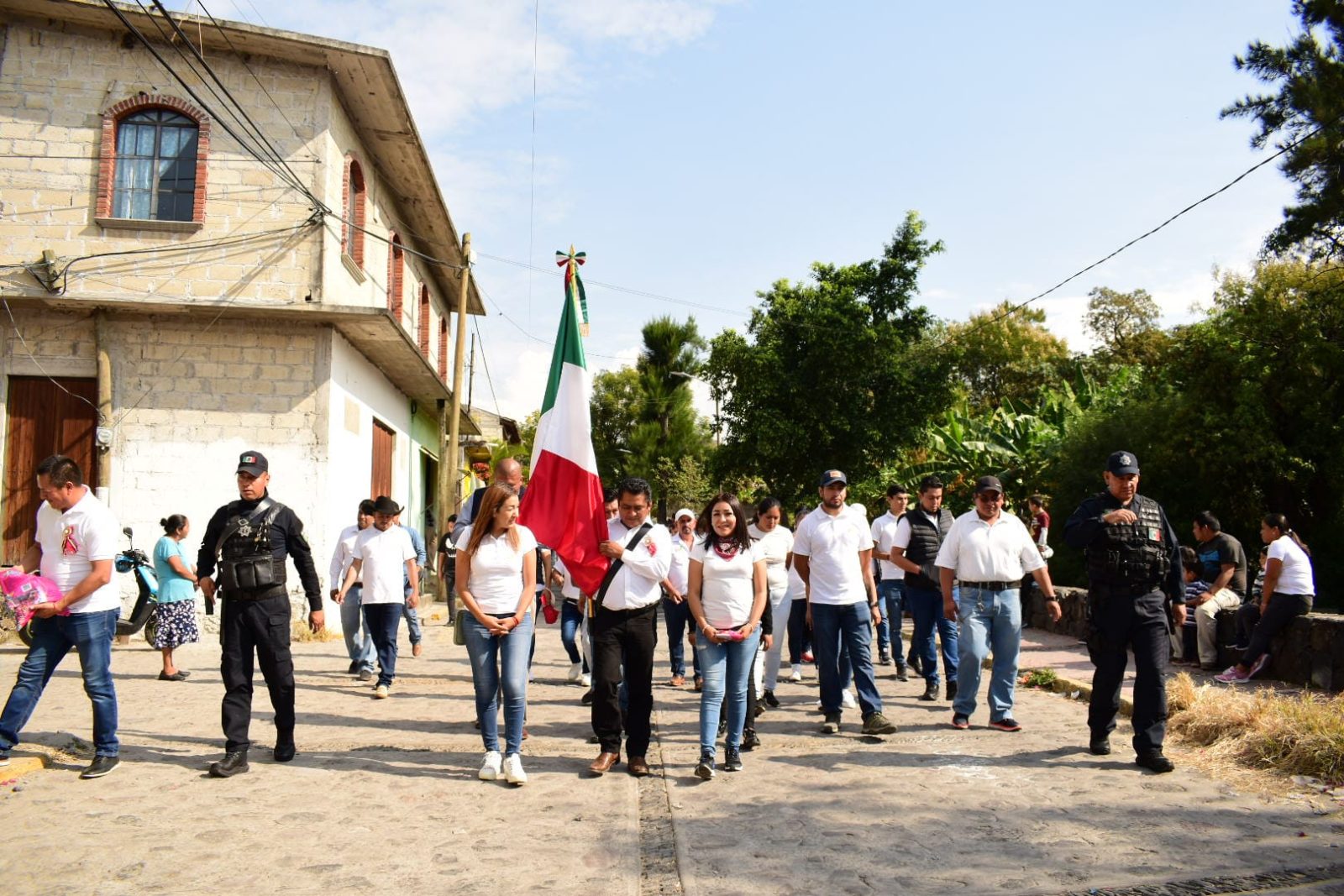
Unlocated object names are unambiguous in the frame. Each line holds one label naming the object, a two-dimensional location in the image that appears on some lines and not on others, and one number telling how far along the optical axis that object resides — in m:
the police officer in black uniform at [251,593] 6.58
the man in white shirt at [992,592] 7.82
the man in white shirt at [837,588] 7.77
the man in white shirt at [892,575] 10.52
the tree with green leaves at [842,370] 26.86
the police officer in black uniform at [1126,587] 6.73
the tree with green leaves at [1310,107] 12.80
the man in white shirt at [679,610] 10.11
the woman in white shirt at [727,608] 6.63
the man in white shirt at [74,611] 6.32
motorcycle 10.94
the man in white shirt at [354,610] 10.13
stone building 14.28
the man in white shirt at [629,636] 6.61
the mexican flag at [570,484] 7.22
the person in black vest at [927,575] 9.31
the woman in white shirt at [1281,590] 9.09
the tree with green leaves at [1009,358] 48.44
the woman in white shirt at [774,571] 8.95
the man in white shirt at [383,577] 9.71
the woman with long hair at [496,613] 6.43
